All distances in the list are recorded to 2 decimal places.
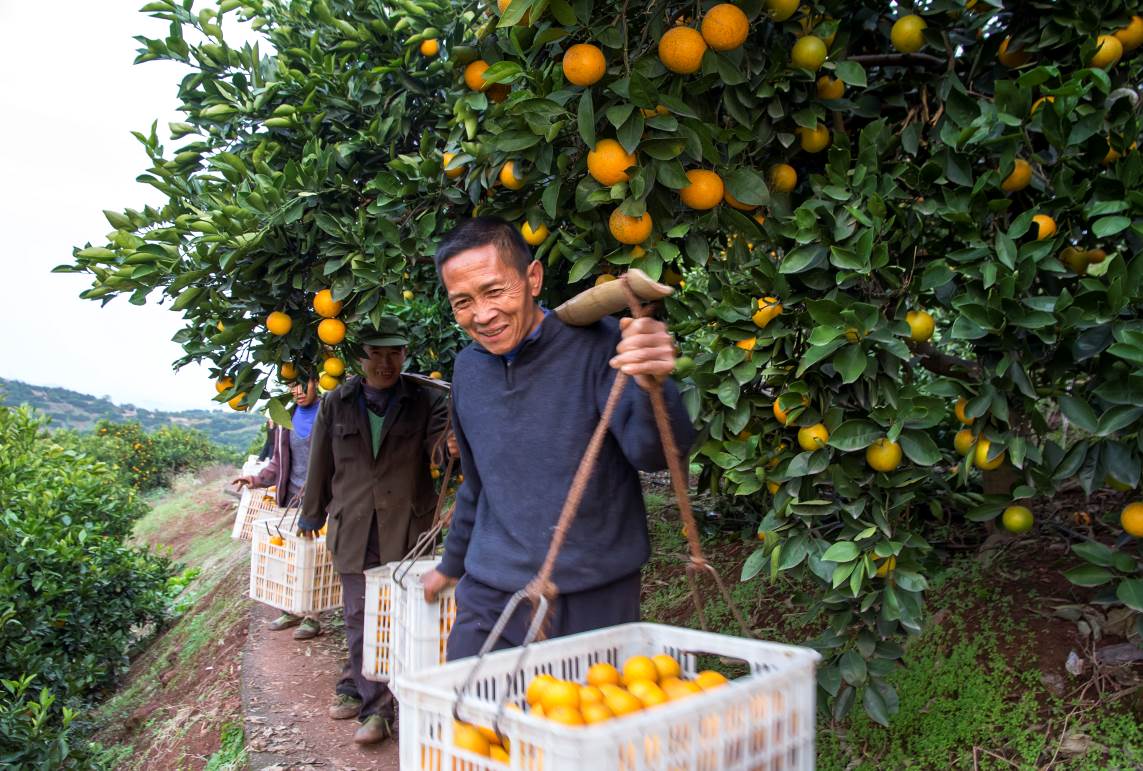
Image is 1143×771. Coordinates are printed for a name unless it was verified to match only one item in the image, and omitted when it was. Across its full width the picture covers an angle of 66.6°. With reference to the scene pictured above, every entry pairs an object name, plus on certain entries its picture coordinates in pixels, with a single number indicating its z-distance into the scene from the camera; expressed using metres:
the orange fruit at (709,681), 1.49
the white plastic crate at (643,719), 1.13
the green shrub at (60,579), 4.76
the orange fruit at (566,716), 1.31
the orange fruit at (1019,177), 2.23
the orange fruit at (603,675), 1.56
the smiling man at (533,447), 1.94
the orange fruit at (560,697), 1.37
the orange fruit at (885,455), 2.09
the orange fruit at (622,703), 1.39
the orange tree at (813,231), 2.05
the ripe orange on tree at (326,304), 2.85
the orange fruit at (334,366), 3.10
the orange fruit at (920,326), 2.21
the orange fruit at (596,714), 1.35
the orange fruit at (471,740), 1.31
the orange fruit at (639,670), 1.54
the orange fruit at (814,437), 2.15
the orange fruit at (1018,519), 2.33
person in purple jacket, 6.07
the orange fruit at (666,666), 1.63
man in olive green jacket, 4.04
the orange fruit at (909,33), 2.47
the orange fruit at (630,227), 2.26
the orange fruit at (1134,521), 2.07
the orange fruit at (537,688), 1.43
